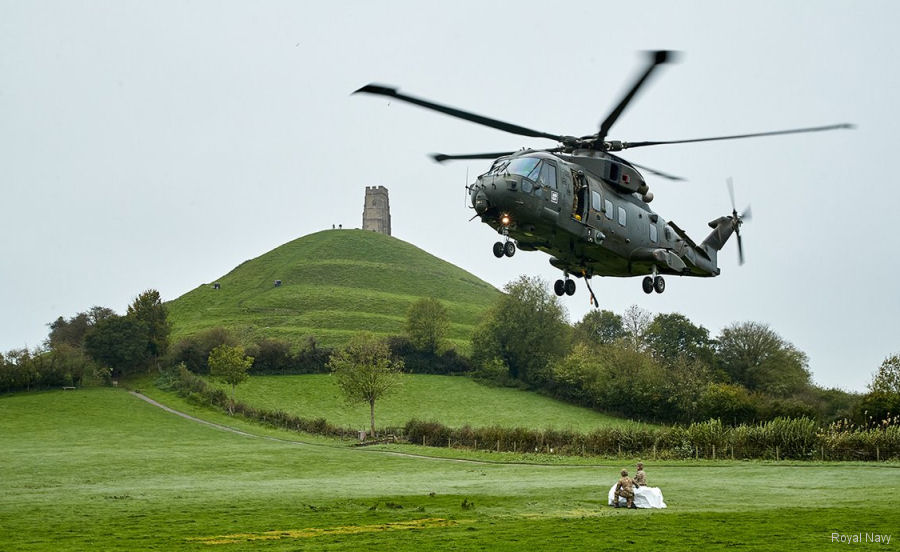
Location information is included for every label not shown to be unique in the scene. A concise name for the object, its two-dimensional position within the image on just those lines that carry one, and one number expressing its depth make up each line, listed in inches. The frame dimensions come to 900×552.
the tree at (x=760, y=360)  4303.6
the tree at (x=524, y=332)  4744.1
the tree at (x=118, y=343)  4512.3
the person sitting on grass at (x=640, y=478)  1310.3
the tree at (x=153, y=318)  4719.5
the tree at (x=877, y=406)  2600.9
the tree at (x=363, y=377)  3565.5
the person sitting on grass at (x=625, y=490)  1301.7
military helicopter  1107.9
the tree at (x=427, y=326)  4963.1
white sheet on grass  1291.8
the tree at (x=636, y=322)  5487.2
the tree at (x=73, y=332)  5185.0
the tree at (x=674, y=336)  5025.3
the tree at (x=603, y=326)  6038.4
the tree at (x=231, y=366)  3958.2
